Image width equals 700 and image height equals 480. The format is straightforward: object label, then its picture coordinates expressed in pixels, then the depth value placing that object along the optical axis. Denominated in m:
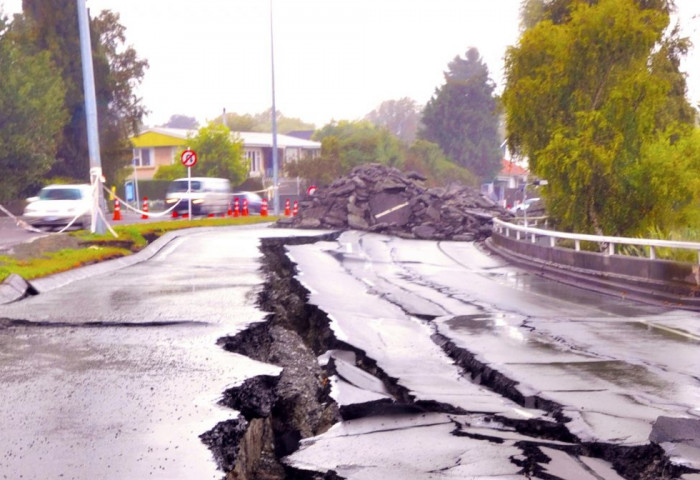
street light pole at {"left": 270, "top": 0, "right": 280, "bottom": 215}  51.34
